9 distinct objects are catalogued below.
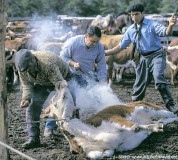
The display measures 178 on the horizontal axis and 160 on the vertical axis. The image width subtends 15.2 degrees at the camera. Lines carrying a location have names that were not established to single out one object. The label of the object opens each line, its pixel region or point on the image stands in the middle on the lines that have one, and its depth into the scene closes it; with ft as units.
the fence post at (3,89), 25.98
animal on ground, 30.04
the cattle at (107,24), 77.59
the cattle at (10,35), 78.11
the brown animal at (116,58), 66.75
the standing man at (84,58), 35.51
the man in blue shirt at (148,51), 37.85
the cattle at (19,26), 107.34
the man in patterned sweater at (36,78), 30.88
